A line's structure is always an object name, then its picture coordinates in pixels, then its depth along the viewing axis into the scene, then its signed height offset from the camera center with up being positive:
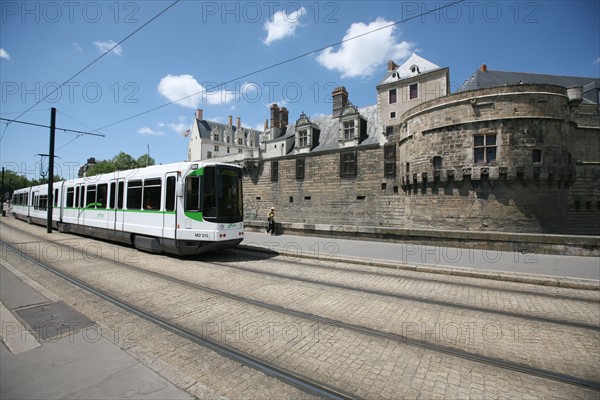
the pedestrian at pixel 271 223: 14.67 -1.05
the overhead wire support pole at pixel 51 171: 15.31 +1.71
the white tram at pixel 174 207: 8.22 -0.16
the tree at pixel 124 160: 49.34 +7.65
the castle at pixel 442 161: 12.98 +2.78
